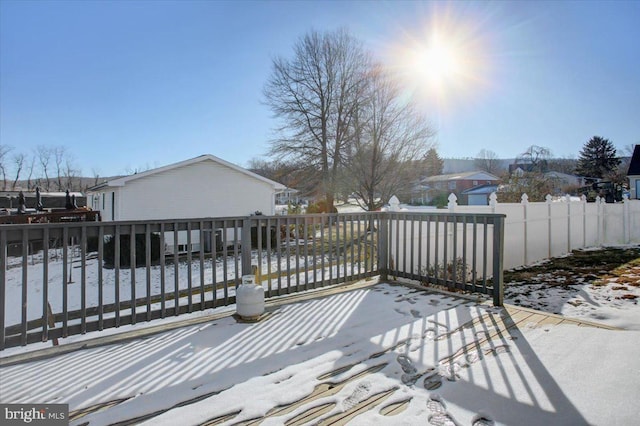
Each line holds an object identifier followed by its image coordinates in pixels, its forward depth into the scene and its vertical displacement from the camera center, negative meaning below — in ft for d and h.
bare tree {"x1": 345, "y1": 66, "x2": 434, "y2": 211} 43.88 +8.80
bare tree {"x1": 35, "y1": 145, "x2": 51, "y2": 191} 144.97 +23.90
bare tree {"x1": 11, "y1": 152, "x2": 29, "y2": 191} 137.59 +21.05
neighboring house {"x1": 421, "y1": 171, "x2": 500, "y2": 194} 118.32 +11.00
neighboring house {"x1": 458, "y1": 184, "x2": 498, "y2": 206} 102.06 +5.43
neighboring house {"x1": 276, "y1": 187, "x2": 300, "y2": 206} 53.14 +3.30
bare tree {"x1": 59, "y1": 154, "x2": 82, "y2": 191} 149.79 +19.17
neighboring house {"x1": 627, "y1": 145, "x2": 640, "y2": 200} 66.64 +6.95
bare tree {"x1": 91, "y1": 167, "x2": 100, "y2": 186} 165.89 +20.44
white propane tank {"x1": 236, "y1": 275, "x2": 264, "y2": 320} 10.50 -2.83
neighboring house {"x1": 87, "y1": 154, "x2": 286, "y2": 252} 38.52 +2.58
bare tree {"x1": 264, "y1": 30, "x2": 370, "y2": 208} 51.08 +17.94
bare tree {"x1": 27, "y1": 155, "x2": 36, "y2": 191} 143.43 +19.82
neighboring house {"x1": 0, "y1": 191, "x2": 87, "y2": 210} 80.33 +3.25
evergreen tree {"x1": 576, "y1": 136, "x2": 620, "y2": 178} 106.63 +17.29
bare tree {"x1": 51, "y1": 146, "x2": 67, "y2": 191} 146.78 +23.31
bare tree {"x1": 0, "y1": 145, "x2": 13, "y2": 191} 126.72 +21.01
